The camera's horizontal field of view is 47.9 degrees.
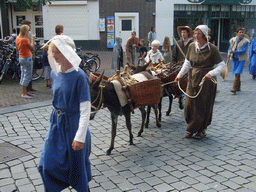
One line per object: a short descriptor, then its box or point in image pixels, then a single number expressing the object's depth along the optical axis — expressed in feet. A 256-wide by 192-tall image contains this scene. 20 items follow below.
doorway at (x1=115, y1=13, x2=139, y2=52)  78.07
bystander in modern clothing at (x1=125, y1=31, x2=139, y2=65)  41.26
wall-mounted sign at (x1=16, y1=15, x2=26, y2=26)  78.38
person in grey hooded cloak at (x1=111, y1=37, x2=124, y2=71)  43.57
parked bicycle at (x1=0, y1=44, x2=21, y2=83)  36.49
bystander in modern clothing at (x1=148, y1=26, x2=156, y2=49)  67.92
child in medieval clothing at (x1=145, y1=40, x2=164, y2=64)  25.51
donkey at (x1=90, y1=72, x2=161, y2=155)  13.92
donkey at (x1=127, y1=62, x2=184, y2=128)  19.89
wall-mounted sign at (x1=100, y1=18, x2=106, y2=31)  77.56
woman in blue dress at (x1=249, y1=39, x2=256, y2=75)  40.42
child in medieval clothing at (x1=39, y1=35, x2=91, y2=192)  9.39
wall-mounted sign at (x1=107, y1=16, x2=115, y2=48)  77.71
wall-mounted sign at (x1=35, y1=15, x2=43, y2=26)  79.71
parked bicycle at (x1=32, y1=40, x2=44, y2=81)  36.65
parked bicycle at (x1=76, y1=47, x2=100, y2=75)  42.83
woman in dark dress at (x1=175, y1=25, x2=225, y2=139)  17.65
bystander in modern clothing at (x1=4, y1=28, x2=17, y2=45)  45.29
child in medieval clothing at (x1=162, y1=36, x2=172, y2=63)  34.74
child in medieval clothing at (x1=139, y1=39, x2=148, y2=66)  45.52
